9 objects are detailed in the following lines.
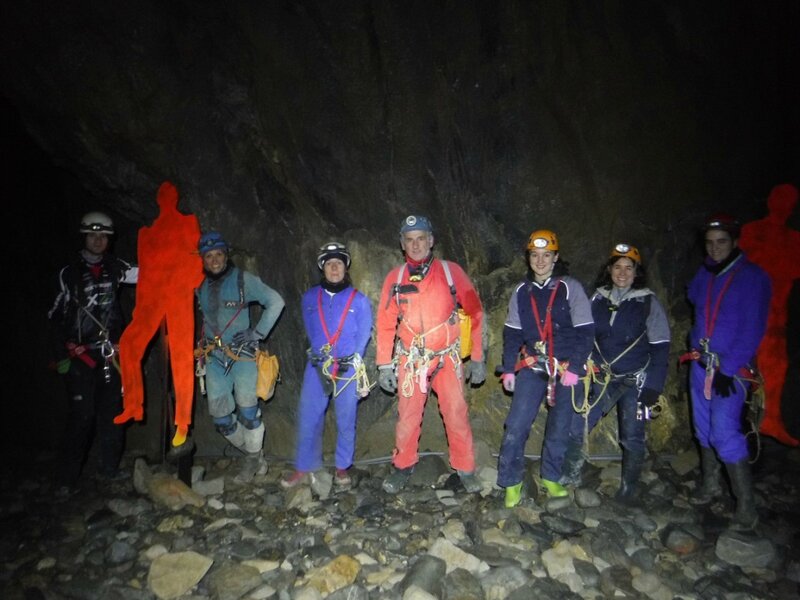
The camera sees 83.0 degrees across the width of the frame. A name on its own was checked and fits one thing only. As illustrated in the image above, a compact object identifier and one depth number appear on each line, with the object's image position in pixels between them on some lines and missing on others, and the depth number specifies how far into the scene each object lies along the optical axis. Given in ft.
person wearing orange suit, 16.14
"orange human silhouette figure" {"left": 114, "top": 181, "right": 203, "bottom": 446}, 18.40
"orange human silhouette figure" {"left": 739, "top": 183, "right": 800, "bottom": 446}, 17.66
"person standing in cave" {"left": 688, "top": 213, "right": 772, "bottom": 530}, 14.06
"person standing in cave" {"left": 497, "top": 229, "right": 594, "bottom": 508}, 14.94
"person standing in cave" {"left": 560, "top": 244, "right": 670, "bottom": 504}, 14.96
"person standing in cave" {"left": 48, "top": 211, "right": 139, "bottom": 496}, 17.74
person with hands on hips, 17.62
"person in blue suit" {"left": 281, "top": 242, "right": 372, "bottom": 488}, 16.63
